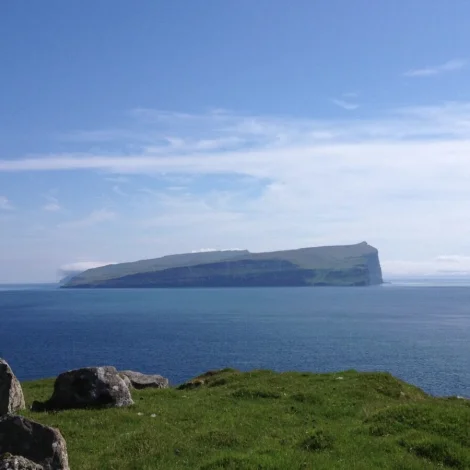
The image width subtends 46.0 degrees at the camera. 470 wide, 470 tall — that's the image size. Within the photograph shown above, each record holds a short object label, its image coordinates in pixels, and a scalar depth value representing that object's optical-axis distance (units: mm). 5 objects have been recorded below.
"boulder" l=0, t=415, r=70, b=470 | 16695
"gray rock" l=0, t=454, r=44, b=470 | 14336
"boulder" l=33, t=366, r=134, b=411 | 28969
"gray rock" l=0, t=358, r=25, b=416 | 27719
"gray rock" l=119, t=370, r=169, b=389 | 41625
